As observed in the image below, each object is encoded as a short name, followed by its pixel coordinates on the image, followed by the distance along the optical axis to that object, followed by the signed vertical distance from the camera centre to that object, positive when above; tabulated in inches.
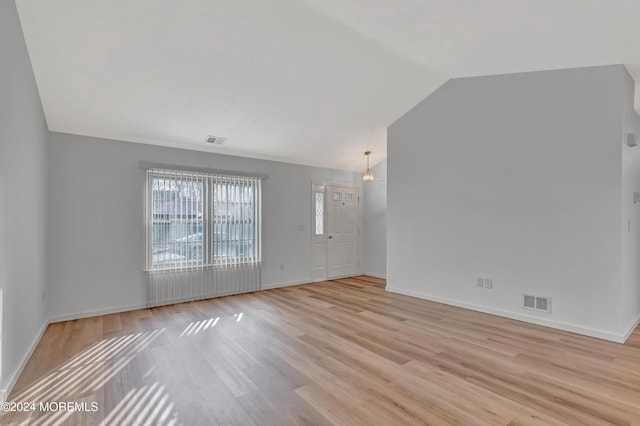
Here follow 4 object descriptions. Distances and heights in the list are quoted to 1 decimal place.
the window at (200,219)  191.3 -5.7
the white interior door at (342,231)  275.0 -18.6
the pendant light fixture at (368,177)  235.0 +24.3
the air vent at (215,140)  196.4 +44.2
